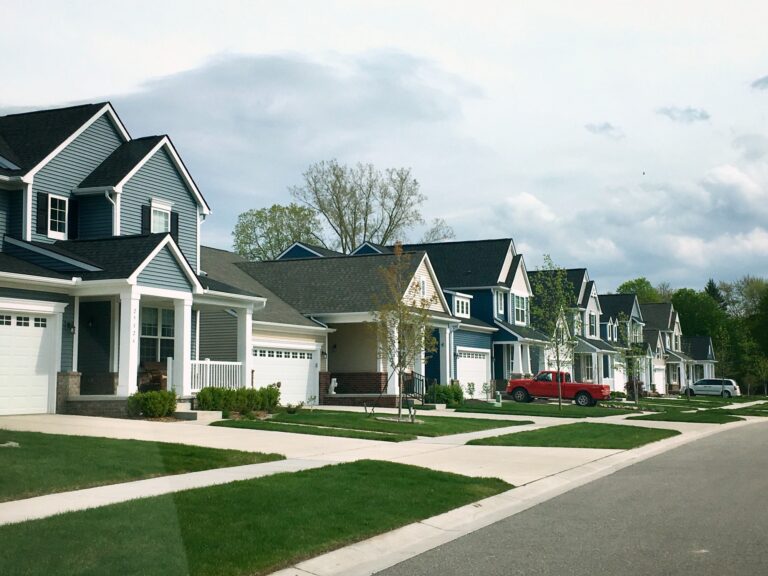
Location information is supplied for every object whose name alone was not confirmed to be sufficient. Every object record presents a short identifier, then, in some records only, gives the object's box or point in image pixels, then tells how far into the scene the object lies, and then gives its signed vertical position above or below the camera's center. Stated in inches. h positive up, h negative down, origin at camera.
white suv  2989.7 +5.5
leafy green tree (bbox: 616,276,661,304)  4926.2 +557.1
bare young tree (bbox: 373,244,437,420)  1074.1 +79.1
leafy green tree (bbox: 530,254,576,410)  1566.2 +143.7
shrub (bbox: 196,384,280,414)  1001.5 -3.2
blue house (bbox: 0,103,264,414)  914.7 +139.0
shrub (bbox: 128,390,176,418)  917.2 -6.3
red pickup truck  1740.9 +4.9
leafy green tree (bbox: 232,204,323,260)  2652.6 +486.5
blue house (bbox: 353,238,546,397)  1829.5 +189.1
